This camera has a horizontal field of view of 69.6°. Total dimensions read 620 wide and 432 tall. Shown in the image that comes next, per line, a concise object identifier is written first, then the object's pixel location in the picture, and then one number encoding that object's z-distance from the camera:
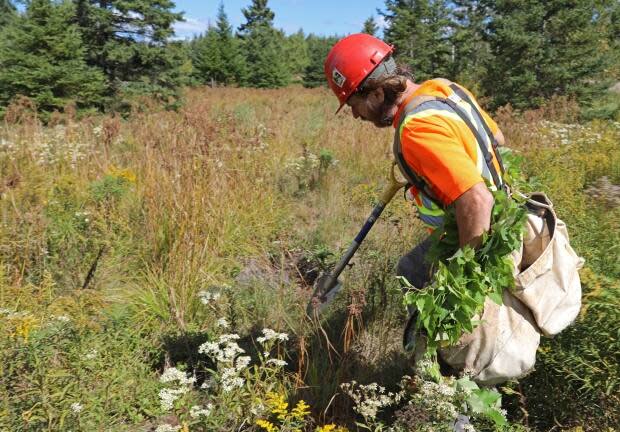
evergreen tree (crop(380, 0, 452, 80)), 23.08
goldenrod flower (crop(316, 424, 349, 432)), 1.96
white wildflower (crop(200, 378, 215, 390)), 2.27
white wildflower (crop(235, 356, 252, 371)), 2.15
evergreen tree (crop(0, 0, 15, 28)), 34.38
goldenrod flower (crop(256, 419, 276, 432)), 1.95
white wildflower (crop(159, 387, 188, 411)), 1.95
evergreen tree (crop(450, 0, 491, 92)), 19.72
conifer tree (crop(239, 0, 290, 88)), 28.94
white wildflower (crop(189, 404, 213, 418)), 2.00
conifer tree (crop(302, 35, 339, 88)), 36.53
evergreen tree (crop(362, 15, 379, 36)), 35.85
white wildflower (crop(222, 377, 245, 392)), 2.06
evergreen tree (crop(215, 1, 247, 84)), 28.36
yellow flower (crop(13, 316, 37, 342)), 2.22
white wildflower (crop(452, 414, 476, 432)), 1.78
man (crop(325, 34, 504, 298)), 1.73
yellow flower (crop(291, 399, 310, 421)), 2.02
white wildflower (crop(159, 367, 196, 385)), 2.08
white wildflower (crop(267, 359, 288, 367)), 2.25
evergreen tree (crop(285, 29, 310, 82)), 41.17
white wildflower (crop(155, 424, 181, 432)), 1.89
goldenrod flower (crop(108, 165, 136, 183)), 4.45
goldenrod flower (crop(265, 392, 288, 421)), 2.03
